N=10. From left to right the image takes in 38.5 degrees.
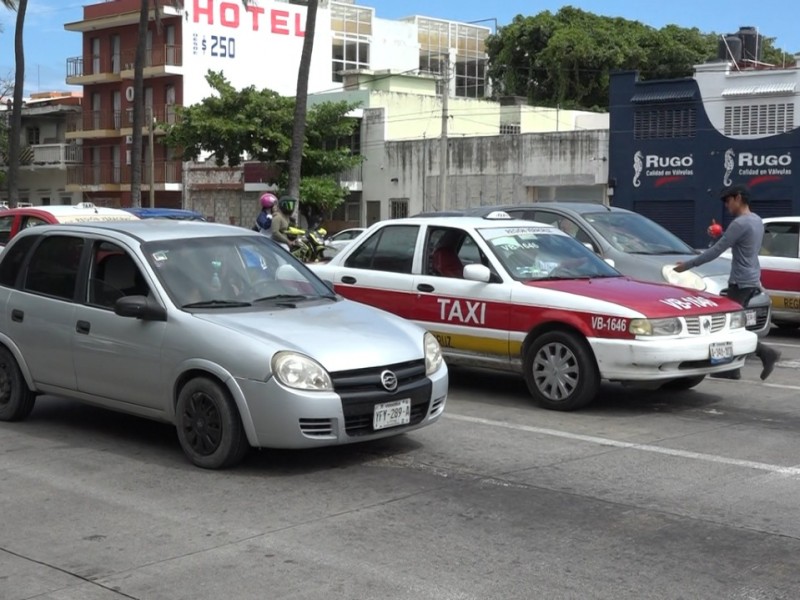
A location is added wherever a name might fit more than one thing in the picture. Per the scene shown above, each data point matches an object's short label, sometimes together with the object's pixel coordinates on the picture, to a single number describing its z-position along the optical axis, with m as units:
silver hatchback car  7.27
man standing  11.11
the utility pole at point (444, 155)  40.30
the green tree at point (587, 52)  59.53
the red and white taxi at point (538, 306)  9.50
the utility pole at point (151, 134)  48.69
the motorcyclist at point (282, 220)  14.78
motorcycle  15.13
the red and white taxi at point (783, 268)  15.48
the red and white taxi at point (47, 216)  14.42
